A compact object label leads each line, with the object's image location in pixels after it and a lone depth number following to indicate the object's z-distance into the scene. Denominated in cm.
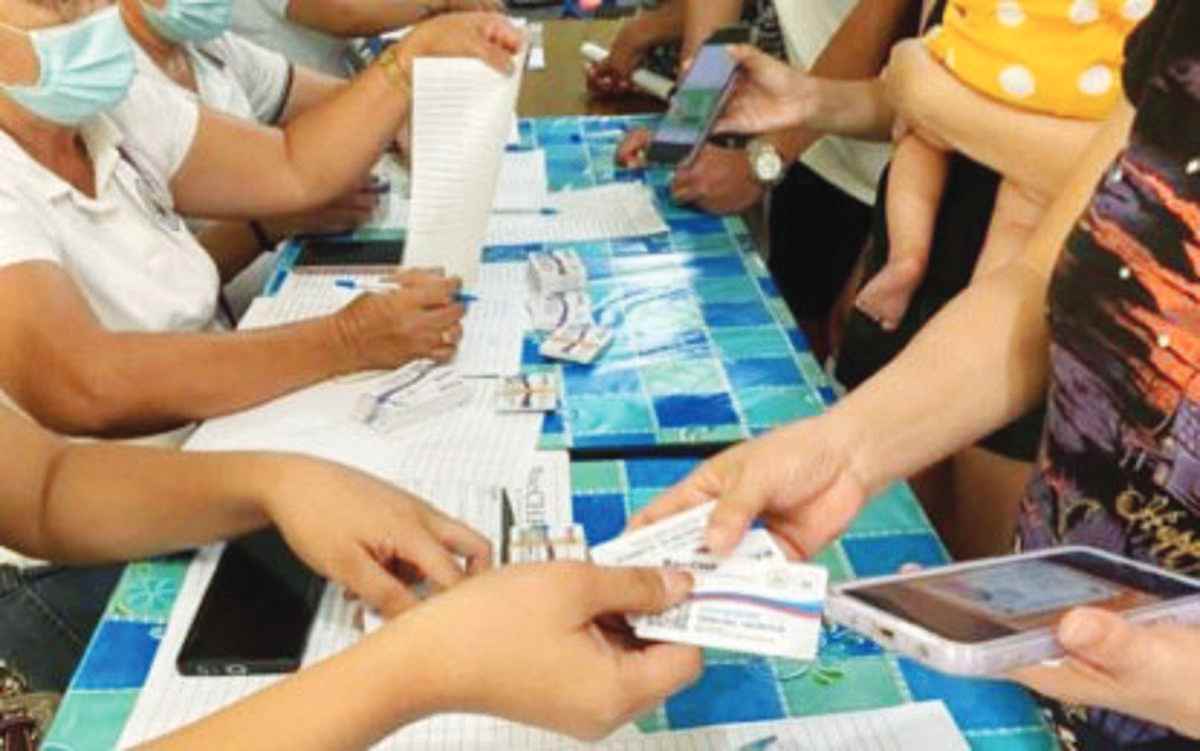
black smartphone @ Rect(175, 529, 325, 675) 95
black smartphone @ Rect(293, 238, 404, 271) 168
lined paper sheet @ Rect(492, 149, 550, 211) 188
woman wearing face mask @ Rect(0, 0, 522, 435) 124
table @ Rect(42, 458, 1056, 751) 90
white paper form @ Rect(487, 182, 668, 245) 177
